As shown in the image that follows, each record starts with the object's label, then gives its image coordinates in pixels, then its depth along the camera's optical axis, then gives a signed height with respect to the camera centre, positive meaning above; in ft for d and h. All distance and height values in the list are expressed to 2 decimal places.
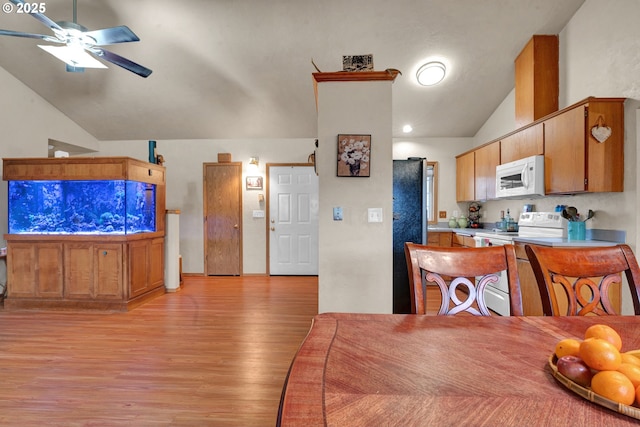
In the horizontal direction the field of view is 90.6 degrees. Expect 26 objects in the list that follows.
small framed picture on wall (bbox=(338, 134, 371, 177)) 7.98 +1.43
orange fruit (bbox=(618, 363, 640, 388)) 1.81 -0.94
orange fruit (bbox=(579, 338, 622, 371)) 1.89 -0.88
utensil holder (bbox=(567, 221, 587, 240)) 9.95 -0.59
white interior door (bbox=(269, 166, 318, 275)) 18.07 -0.47
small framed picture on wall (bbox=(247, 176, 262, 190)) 18.11 +1.71
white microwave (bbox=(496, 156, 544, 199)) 10.59 +1.21
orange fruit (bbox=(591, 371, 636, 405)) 1.75 -1.00
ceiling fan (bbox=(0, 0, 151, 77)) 8.23 +4.81
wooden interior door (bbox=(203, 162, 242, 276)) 18.12 -0.46
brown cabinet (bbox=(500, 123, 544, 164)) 10.72 +2.48
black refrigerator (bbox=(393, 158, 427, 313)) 9.89 -0.07
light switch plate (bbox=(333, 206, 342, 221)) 8.14 -0.03
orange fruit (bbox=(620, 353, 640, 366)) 1.98 -0.95
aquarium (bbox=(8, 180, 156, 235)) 12.22 +0.24
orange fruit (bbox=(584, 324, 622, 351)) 2.33 -0.92
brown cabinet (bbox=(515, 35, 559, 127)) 11.46 +4.96
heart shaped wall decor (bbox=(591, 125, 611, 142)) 8.68 +2.17
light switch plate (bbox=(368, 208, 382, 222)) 8.11 -0.06
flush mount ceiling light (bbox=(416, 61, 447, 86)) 13.02 +5.84
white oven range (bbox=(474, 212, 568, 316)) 10.60 -0.85
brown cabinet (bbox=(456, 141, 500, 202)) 13.67 +1.85
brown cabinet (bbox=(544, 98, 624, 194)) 8.68 +1.83
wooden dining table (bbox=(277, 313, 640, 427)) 1.78 -1.17
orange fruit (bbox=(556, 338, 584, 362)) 2.21 -0.98
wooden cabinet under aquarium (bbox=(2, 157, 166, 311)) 11.94 -0.83
